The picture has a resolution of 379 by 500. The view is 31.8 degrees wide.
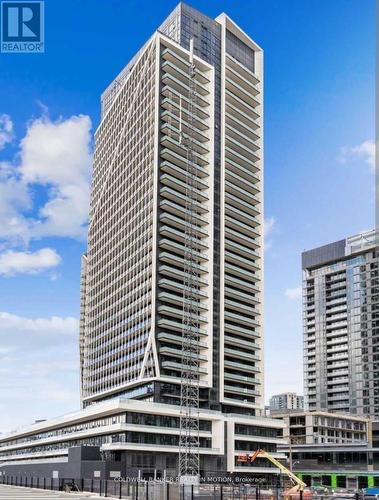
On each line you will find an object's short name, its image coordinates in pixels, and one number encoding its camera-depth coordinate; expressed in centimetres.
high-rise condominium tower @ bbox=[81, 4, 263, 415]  13025
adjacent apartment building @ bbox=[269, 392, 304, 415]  18700
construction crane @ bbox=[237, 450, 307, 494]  7669
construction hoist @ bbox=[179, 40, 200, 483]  11769
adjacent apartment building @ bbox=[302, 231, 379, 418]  19350
